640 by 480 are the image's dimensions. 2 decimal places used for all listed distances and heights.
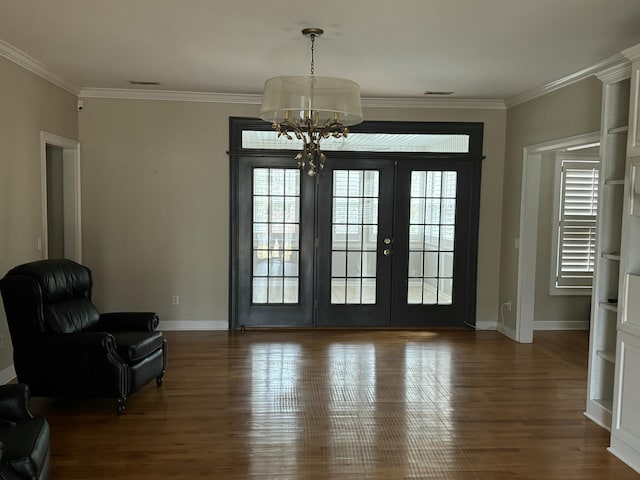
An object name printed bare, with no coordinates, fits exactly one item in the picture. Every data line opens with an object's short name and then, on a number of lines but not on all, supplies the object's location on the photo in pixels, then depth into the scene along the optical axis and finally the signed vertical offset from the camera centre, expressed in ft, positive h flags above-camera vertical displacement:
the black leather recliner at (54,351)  12.60 -3.55
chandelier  11.46 +2.25
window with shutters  22.06 -0.49
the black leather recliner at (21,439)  7.69 -3.69
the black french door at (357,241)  21.33 -1.36
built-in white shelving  12.52 -0.65
